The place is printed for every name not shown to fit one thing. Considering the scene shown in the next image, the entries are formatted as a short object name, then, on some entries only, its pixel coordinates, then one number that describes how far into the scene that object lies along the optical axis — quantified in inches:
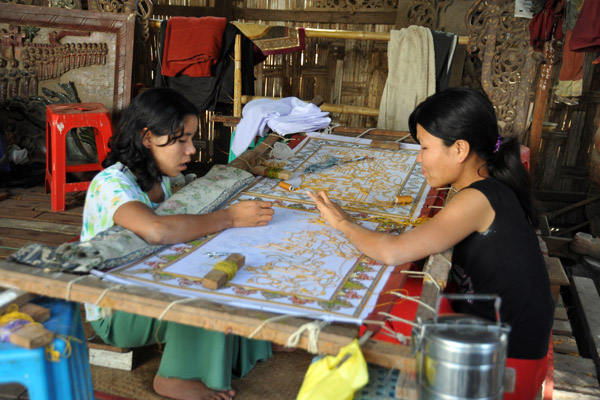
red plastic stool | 182.7
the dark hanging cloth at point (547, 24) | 160.1
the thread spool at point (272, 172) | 120.1
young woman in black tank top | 81.0
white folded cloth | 150.6
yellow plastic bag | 53.3
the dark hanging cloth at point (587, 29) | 139.6
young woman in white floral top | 89.4
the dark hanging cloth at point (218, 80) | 210.4
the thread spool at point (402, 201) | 109.9
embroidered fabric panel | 66.8
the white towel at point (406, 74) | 191.0
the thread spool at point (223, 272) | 67.3
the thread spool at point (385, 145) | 145.9
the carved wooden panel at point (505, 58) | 170.1
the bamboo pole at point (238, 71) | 203.9
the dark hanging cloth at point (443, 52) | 191.2
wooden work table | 57.4
